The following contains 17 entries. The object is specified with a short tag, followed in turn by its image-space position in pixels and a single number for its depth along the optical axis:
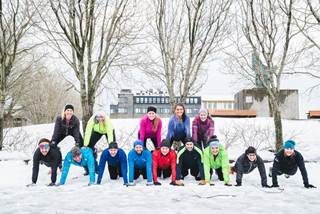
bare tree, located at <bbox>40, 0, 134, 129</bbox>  10.65
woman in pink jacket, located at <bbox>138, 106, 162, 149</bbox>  8.06
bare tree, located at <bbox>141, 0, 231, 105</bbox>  11.57
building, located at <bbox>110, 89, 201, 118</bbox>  83.25
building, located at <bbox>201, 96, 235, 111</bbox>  78.04
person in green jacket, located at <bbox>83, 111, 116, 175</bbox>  7.83
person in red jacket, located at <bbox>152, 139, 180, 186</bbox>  7.29
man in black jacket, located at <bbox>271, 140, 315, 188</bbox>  7.07
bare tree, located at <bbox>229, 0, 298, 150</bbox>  11.20
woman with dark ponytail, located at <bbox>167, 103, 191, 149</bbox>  8.15
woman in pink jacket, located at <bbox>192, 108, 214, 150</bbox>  8.19
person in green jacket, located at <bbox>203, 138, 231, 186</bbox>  7.30
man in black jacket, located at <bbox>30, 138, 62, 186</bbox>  7.29
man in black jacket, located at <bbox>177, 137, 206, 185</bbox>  7.52
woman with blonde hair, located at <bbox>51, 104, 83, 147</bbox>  7.96
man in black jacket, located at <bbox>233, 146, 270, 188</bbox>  7.11
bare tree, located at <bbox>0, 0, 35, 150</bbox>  11.79
